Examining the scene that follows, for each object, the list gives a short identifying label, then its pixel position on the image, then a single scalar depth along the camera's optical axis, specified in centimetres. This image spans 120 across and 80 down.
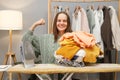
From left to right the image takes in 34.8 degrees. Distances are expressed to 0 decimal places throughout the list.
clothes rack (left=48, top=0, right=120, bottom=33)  278
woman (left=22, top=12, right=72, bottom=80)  195
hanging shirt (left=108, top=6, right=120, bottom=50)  251
